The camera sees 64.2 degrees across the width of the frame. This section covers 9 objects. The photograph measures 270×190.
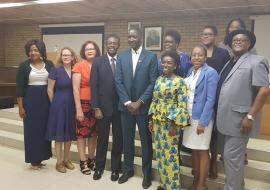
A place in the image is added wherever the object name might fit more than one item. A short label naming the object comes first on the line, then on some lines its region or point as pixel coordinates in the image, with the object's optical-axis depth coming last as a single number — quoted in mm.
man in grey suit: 1657
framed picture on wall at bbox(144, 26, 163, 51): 4753
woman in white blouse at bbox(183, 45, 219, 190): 1834
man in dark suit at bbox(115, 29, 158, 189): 2122
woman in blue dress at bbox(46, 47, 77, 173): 2405
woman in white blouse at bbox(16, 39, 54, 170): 2438
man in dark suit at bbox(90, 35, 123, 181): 2241
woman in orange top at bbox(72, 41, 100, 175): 2356
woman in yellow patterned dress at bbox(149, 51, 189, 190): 1923
